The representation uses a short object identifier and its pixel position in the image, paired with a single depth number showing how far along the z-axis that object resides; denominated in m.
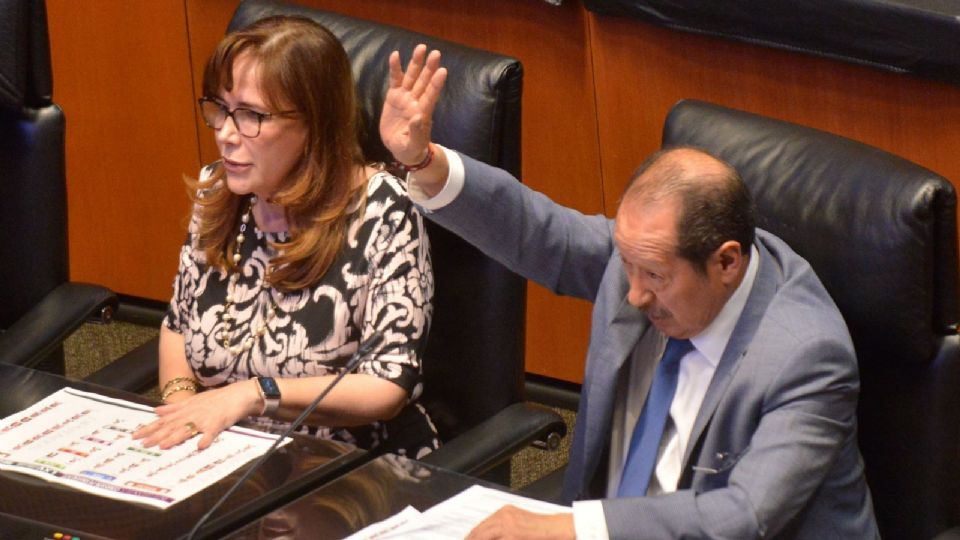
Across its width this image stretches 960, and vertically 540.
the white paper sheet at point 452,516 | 6.72
